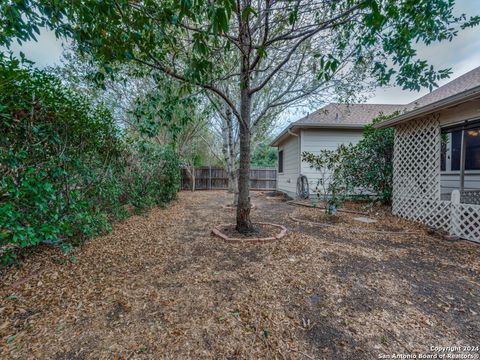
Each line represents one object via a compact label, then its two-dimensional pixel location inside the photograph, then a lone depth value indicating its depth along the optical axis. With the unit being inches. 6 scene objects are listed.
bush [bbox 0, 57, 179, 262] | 77.4
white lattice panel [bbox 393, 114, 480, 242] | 156.8
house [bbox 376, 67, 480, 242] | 155.2
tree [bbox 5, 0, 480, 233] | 80.5
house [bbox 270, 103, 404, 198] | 307.5
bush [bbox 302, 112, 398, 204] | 257.0
